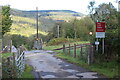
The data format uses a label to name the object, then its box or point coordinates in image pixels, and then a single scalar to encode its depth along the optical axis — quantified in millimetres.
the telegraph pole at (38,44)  28906
